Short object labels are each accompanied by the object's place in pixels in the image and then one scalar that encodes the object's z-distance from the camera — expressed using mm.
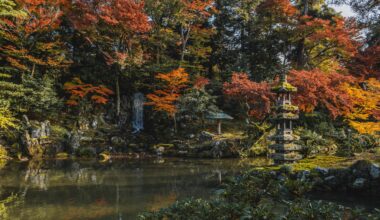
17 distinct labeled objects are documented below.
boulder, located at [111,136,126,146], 17734
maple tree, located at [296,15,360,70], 18812
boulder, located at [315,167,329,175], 7549
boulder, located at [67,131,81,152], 16766
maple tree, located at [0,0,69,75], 17359
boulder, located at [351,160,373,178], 7047
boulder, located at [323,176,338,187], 7387
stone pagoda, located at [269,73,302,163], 9180
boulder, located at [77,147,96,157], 16453
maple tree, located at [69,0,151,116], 18109
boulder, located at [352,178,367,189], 7008
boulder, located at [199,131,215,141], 16922
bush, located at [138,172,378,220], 3215
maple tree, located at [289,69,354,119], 15285
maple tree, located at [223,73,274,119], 15867
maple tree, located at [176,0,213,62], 20406
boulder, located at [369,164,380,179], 6816
